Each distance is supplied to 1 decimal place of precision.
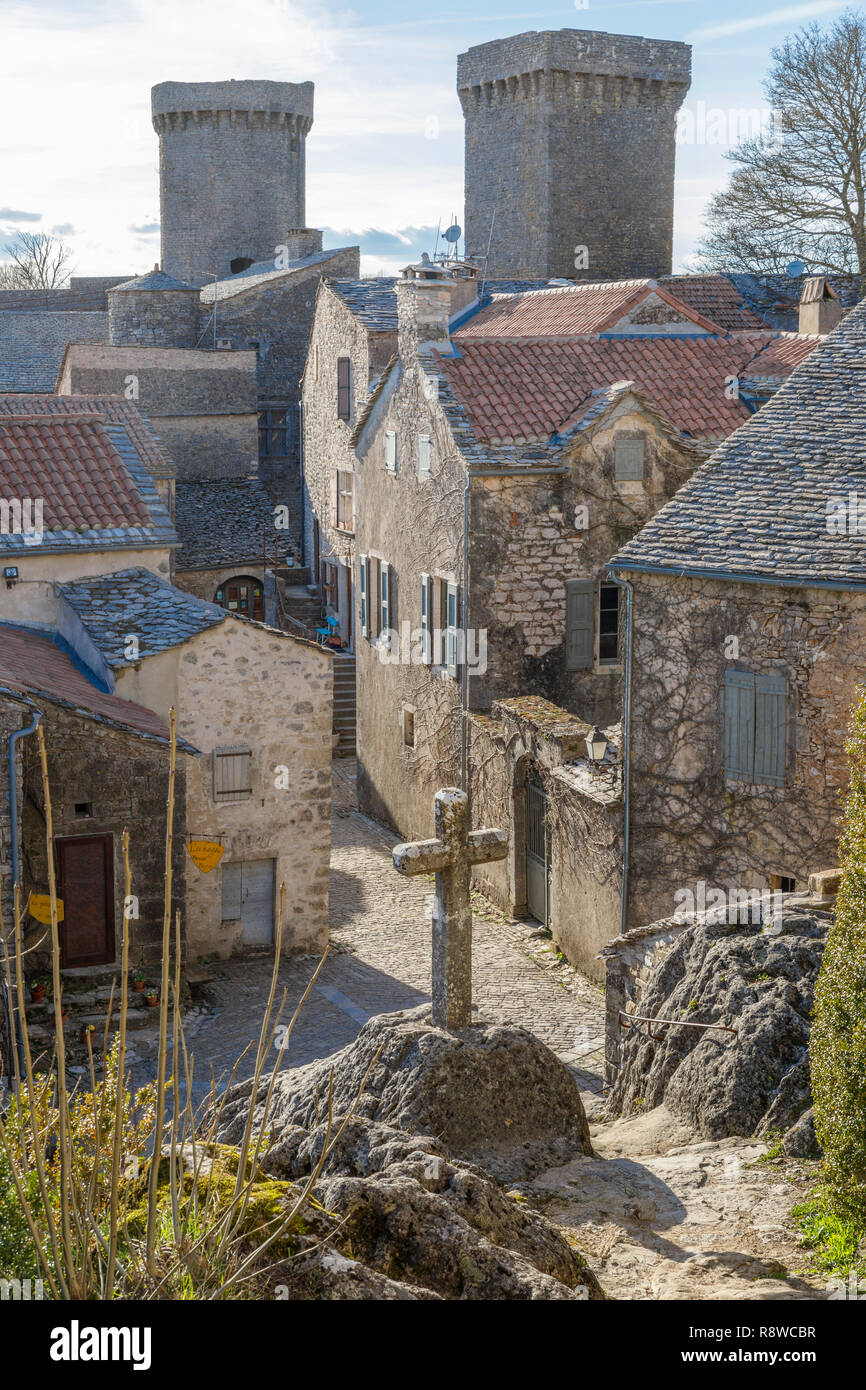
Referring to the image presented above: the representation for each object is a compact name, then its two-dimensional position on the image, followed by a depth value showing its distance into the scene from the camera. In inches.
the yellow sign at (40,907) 665.6
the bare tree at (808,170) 1558.8
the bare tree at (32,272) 2630.4
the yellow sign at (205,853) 751.1
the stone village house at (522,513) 850.8
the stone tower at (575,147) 1831.9
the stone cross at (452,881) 404.5
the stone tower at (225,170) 2197.3
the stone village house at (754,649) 608.1
